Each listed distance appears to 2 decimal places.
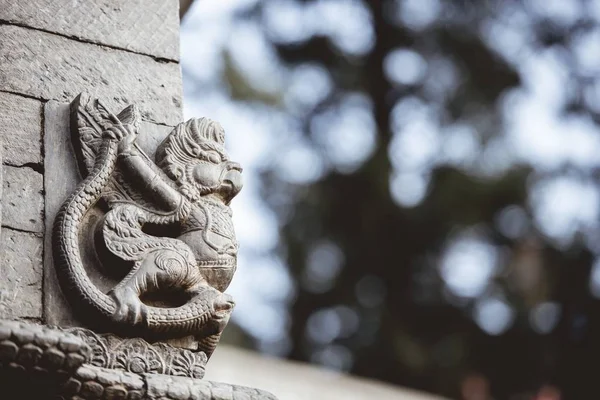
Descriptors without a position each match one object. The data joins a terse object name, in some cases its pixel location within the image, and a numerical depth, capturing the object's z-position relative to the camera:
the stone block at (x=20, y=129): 3.95
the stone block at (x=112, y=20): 4.36
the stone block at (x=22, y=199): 3.80
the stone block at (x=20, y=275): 3.62
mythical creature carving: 3.73
